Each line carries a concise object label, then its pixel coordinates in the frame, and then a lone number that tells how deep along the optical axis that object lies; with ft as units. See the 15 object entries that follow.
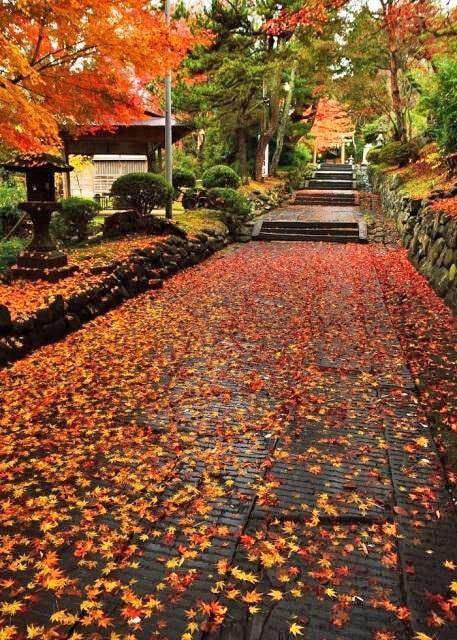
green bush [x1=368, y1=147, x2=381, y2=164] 102.08
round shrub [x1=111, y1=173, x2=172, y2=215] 42.04
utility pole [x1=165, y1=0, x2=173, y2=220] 45.46
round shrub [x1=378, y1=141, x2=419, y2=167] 68.54
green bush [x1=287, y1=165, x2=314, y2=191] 97.44
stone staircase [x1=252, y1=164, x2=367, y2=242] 56.18
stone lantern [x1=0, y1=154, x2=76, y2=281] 27.07
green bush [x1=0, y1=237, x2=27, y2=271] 31.34
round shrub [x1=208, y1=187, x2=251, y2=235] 56.29
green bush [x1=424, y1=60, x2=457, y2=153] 39.34
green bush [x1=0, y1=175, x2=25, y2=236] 46.11
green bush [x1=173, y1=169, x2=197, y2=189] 67.42
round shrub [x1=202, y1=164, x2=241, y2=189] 62.18
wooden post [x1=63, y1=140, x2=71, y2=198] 61.93
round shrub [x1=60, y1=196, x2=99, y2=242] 44.62
